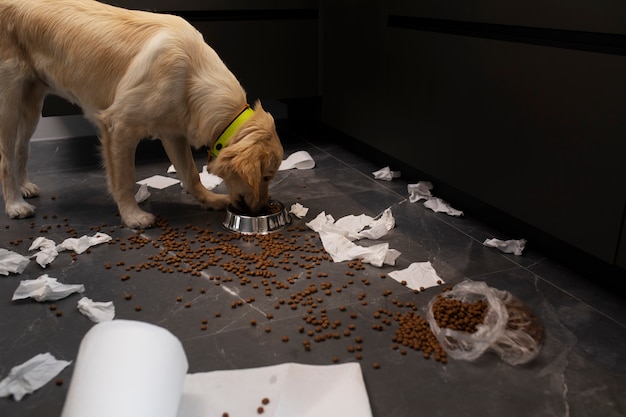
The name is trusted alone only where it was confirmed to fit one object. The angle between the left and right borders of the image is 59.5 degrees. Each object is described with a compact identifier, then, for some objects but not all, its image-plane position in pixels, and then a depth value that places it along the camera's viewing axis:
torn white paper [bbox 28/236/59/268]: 2.68
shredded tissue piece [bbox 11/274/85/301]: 2.38
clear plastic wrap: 2.03
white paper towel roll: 1.37
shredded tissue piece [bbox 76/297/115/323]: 2.25
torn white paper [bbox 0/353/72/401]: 1.83
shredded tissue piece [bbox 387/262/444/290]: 2.53
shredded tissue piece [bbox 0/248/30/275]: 2.60
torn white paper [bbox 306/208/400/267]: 2.76
